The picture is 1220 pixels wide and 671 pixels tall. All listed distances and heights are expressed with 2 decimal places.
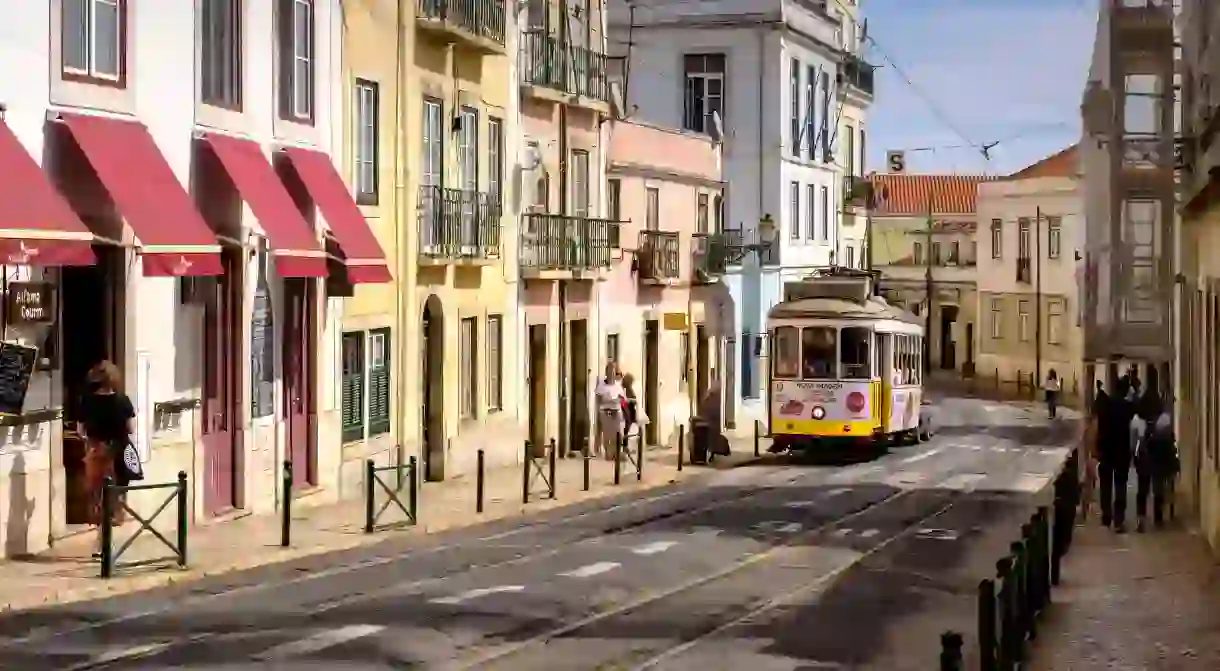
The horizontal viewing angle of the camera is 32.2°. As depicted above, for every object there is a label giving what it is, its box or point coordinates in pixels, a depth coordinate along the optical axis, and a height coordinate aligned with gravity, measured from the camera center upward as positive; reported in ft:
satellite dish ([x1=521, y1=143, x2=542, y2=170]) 124.32 +8.67
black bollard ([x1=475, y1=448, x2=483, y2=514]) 88.53 -7.79
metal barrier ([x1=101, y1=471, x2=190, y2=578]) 60.64 -6.32
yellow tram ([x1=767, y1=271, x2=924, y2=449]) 132.98 -4.05
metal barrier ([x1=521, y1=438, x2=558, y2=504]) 94.94 -8.05
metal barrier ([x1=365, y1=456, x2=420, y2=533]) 78.12 -7.42
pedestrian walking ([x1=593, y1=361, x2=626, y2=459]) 126.82 -6.08
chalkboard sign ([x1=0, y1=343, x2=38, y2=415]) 62.90 -2.15
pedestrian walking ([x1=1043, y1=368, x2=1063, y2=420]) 222.69 -9.30
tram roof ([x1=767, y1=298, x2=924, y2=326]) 133.28 -0.31
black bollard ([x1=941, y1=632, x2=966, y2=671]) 32.30 -5.34
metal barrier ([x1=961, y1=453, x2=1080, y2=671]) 41.71 -6.83
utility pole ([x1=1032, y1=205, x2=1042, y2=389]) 287.89 +0.88
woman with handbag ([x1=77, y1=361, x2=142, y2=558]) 65.46 -3.82
